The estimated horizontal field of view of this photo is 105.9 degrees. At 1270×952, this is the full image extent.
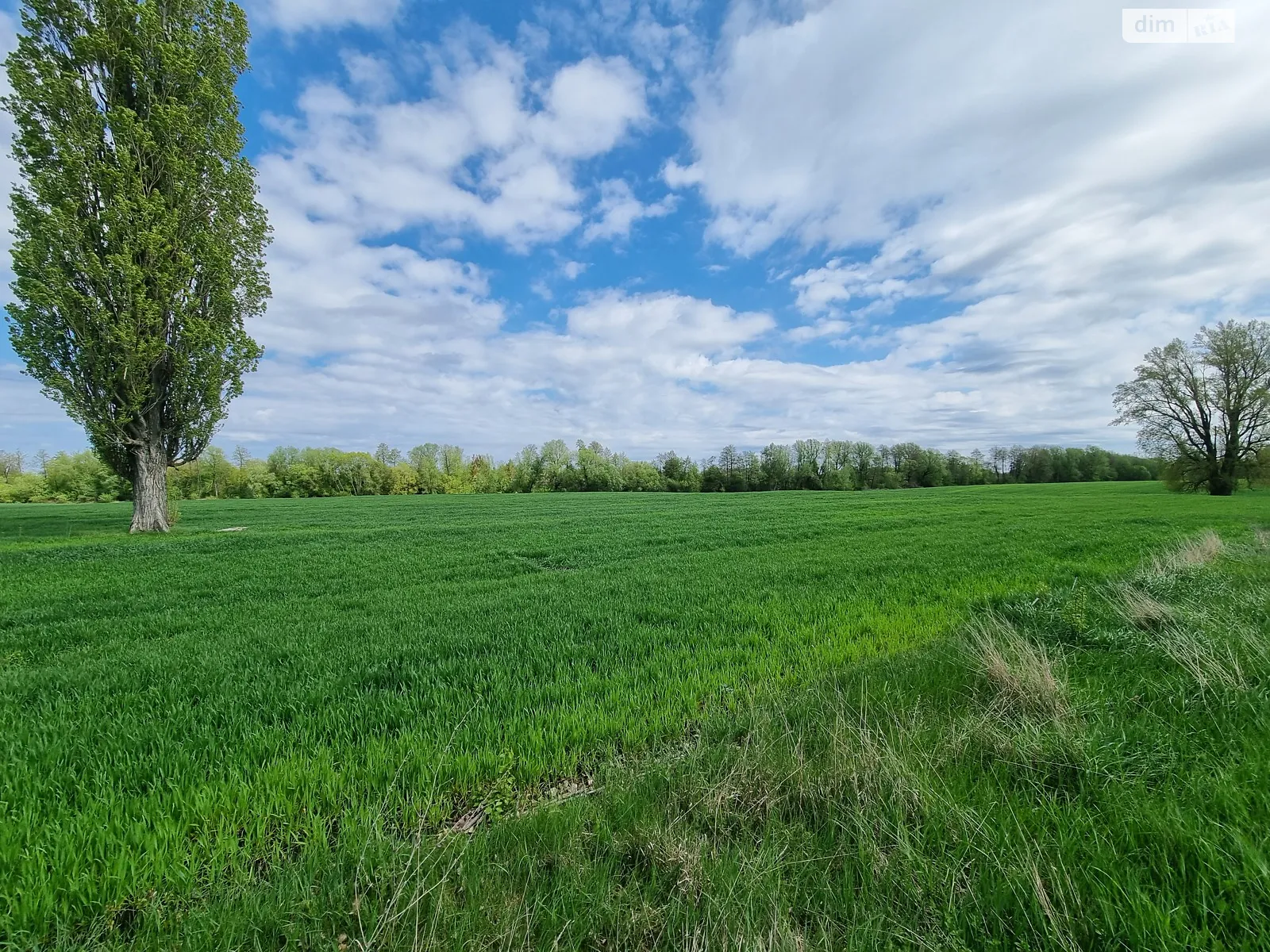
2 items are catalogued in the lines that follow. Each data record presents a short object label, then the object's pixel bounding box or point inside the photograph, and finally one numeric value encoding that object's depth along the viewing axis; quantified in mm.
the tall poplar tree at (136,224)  18156
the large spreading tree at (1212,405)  44750
